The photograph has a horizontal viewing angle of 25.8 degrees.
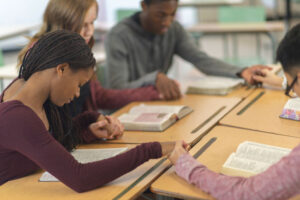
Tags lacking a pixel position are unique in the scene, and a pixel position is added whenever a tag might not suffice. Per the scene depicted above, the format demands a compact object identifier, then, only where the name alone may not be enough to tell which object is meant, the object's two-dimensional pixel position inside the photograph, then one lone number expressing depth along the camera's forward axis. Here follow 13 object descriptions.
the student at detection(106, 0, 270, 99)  2.78
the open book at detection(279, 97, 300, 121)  2.28
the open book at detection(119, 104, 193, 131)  2.31
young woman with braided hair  1.85
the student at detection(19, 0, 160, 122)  2.35
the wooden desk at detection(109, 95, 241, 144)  2.22
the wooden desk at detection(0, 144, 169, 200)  1.86
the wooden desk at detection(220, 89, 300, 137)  2.21
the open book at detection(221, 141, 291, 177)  1.86
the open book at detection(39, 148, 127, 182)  2.07
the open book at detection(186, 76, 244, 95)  2.72
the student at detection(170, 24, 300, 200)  1.70
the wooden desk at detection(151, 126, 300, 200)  1.84
